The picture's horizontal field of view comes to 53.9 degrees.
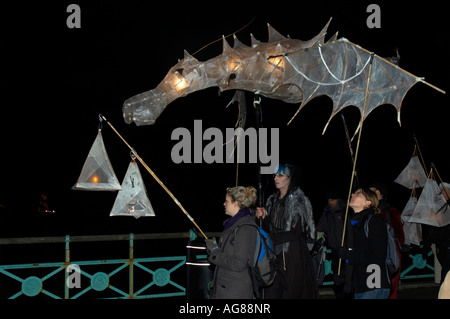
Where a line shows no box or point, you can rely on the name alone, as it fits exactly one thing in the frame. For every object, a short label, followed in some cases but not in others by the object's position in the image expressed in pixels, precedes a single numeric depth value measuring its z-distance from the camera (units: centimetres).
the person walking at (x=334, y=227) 532
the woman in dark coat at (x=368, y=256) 436
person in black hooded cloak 478
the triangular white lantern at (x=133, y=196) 548
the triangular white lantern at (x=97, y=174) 500
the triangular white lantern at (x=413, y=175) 846
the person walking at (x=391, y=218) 584
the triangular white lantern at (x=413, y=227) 752
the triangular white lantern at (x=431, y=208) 615
